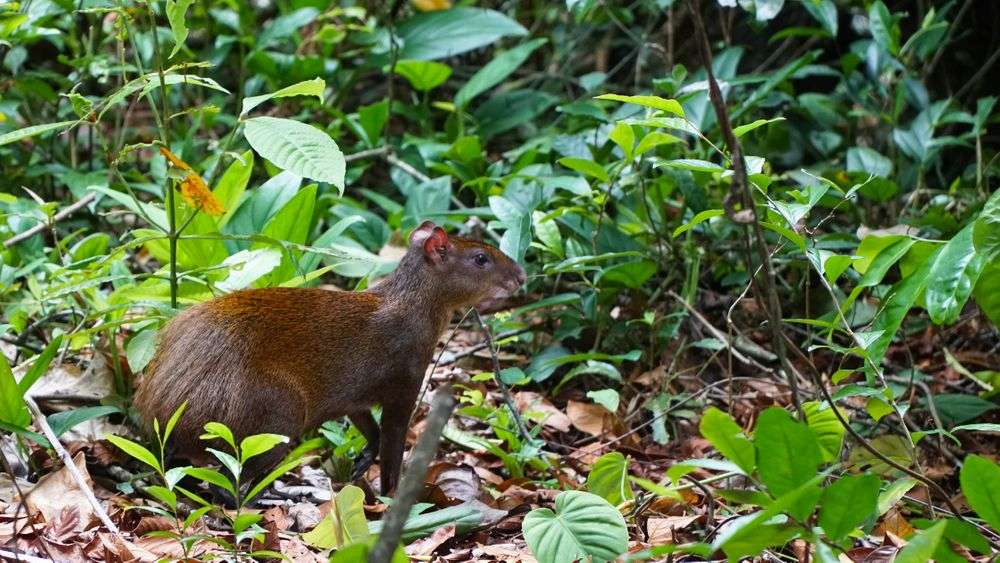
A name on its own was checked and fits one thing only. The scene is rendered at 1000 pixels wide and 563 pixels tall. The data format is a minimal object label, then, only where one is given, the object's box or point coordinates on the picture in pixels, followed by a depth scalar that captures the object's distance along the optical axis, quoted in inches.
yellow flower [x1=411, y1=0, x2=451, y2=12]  743.7
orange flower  341.1
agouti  351.6
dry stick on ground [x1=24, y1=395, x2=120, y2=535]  286.2
